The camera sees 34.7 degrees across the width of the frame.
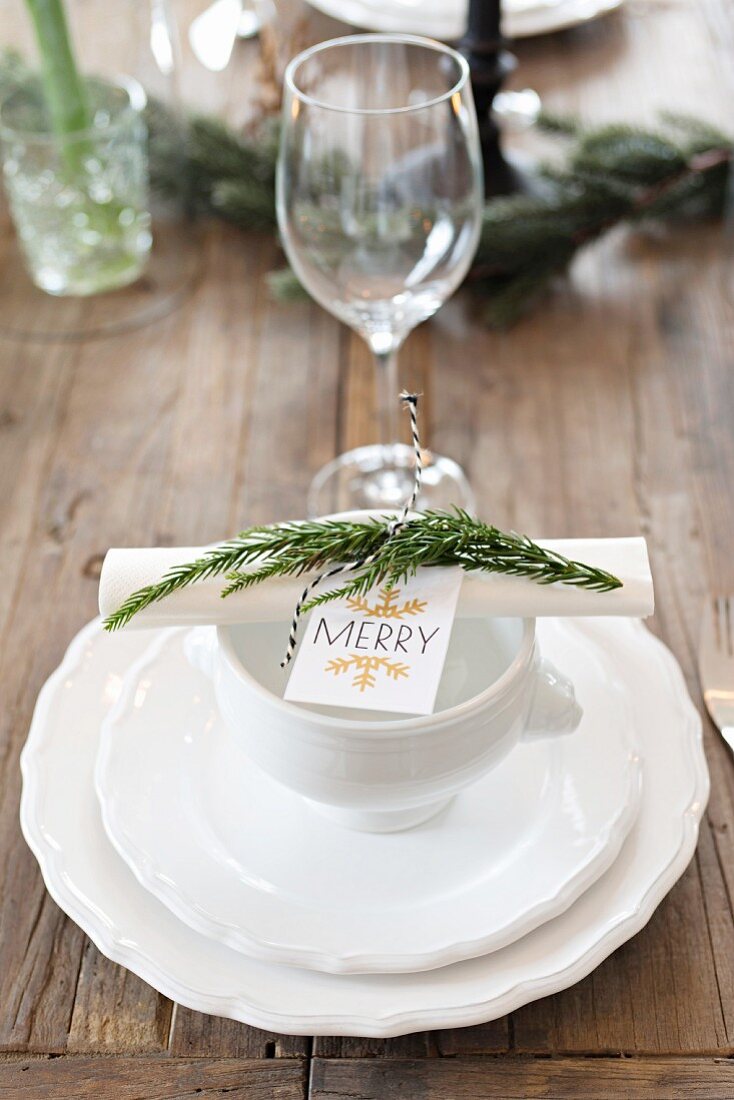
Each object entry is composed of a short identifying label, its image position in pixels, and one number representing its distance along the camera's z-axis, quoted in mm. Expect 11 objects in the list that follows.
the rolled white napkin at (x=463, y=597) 494
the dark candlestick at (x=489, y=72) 1039
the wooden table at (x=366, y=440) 498
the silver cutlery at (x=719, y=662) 644
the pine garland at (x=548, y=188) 1004
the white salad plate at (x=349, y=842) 492
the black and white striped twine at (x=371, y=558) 493
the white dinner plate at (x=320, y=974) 474
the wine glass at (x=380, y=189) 755
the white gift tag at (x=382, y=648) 468
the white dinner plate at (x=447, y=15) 1188
